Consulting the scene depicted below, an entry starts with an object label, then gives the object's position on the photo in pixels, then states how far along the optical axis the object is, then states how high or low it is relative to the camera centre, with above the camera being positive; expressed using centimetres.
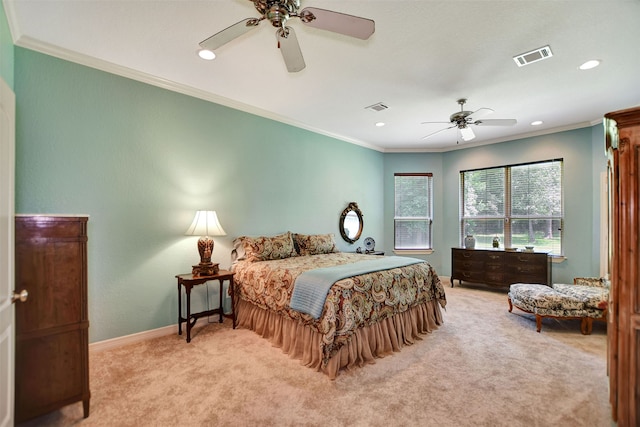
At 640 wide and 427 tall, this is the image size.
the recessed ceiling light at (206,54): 268 +151
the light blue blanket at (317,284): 250 -63
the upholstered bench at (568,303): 321 -103
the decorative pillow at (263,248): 363 -42
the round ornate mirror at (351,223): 543 -16
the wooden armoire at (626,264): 161 -29
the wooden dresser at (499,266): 469 -92
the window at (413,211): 631 +7
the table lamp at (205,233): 320 -20
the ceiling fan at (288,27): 170 +118
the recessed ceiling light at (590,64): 278 +145
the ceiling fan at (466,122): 353 +115
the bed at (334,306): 244 -90
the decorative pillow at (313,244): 427 -44
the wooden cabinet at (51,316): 169 -61
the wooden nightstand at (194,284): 299 -80
